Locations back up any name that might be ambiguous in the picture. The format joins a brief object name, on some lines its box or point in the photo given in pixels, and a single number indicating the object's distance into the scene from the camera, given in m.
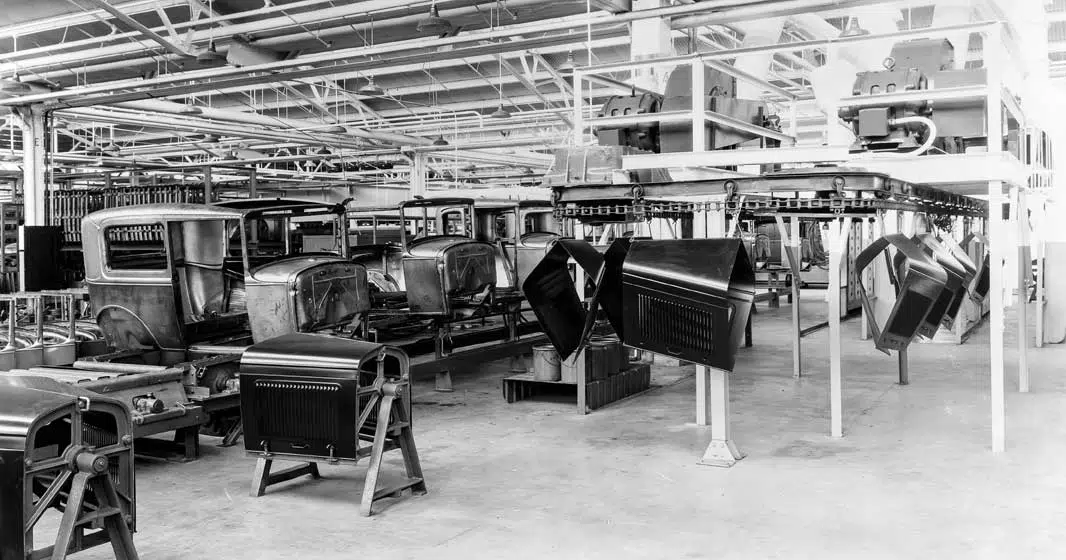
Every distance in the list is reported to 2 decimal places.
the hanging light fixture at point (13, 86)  14.27
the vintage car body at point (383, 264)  12.50
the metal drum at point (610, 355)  9.14
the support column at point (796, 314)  10.42
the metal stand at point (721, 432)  6.41
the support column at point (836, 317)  7.14
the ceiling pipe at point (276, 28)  11.48
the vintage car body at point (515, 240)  11.95
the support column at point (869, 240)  16.41
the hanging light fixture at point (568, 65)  14.99
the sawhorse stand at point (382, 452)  5.41
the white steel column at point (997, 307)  6.70
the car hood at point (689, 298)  5.96
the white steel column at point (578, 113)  7.89
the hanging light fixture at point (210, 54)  12.23
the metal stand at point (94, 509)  3.78
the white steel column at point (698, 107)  6.93
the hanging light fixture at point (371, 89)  17.45
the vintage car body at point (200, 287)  7.47
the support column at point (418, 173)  21.59
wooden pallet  8.73
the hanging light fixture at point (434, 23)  10.81
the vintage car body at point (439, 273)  10.45
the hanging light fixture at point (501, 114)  17.98
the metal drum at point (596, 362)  8.74
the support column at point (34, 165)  14.30
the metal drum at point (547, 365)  8.99
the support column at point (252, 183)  14.95
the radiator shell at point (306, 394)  5.31
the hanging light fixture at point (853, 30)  11.63
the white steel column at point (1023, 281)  9.42
